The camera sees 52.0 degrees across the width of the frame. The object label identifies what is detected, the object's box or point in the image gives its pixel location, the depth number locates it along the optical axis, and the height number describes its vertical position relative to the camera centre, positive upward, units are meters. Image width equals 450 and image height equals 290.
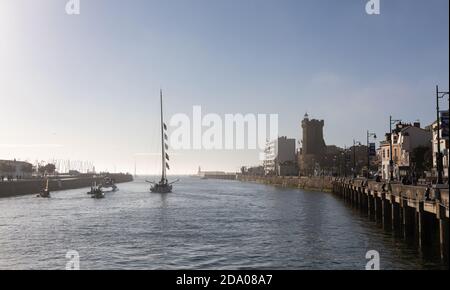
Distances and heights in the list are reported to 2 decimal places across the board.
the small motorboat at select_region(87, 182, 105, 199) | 107.06 -6.31
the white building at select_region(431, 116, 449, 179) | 79.89 +3.61
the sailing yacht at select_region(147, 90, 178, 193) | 127.62 -4.14
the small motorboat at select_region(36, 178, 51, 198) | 103.88 -6.03
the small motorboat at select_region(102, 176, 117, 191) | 155.38 -5.95
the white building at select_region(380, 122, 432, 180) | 103.31 +4.59
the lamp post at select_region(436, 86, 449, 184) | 34.00 +0.09
